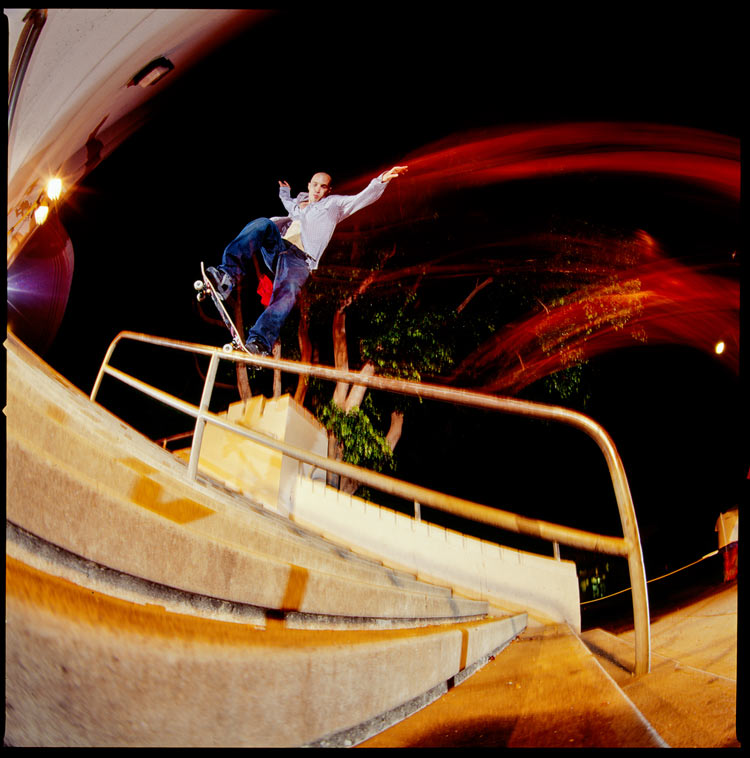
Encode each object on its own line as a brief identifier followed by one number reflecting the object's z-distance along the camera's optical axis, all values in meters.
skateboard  3.22
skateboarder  3.53
